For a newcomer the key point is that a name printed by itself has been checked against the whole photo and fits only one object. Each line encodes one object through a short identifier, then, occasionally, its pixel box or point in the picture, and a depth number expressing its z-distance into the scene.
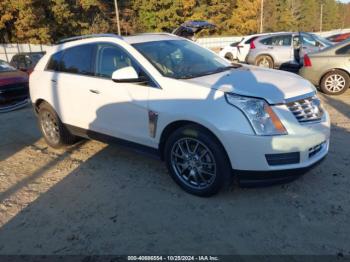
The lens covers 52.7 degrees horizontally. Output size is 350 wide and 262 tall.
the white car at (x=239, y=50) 14.78
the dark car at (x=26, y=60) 13.61
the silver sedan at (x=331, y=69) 8.61
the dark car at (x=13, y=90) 9.59
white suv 3.47
